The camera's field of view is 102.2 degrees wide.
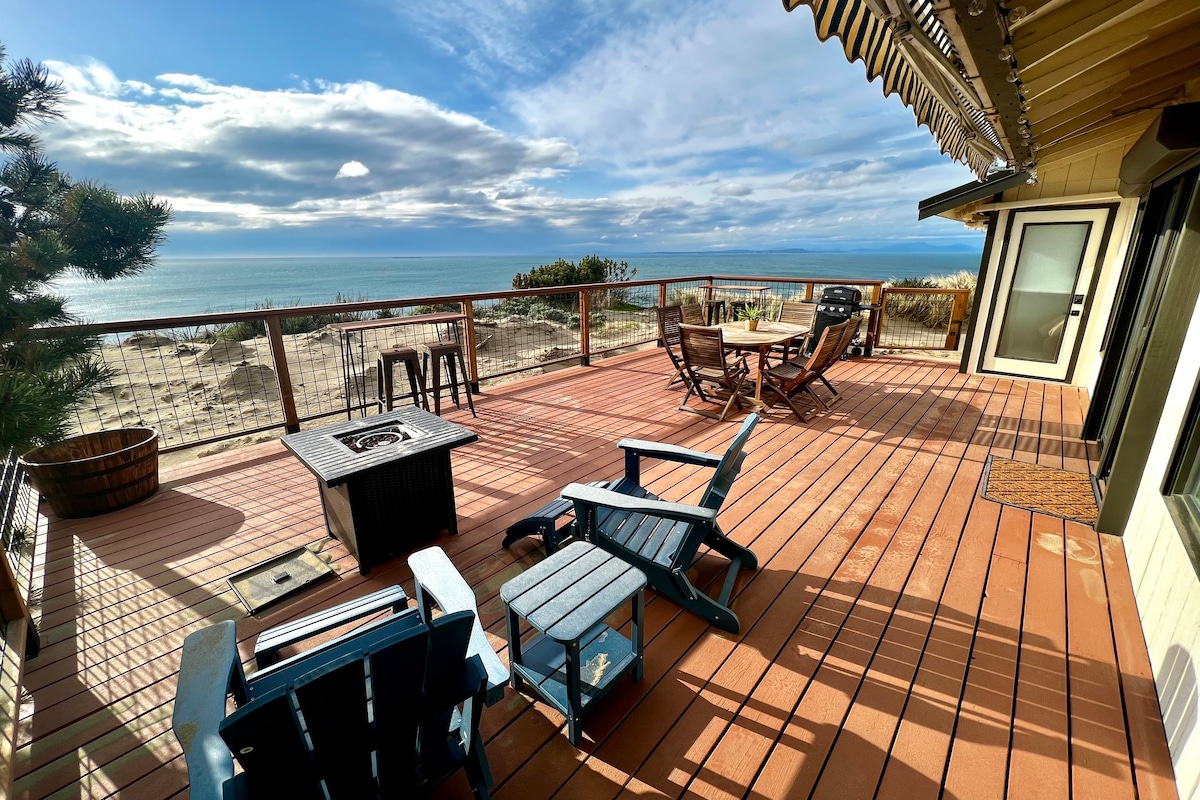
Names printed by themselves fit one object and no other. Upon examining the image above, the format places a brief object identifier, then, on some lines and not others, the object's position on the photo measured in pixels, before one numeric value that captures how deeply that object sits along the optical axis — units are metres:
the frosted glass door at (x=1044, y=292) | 5.27
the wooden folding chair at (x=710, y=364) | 4.56
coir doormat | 2.92
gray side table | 1.42
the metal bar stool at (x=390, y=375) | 4.04
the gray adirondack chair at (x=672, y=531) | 1.89
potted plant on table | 5.25
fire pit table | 2.34
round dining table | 4.63
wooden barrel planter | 2.78
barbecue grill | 6.32
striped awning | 1.38
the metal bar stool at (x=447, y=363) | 4.25
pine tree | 2.01
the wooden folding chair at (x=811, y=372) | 4.34
